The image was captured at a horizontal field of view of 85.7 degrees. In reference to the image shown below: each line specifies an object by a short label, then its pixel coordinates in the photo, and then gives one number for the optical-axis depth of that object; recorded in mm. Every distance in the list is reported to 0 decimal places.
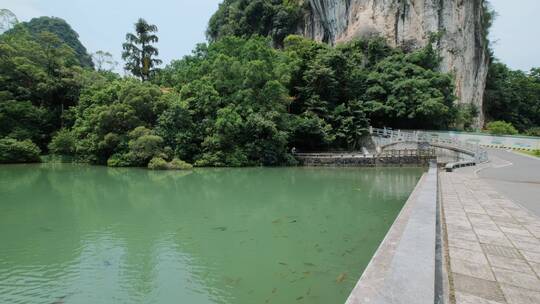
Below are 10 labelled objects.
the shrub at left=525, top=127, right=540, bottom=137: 28444
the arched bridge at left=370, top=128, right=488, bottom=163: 17694
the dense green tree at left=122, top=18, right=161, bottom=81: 31703
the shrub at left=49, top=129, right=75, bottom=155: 21391
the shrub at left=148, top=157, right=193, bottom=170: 17625
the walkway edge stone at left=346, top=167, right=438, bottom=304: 1810
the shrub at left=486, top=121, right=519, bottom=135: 24703
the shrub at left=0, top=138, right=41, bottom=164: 19597
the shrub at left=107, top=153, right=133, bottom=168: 18938
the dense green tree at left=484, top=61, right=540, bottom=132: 33844
